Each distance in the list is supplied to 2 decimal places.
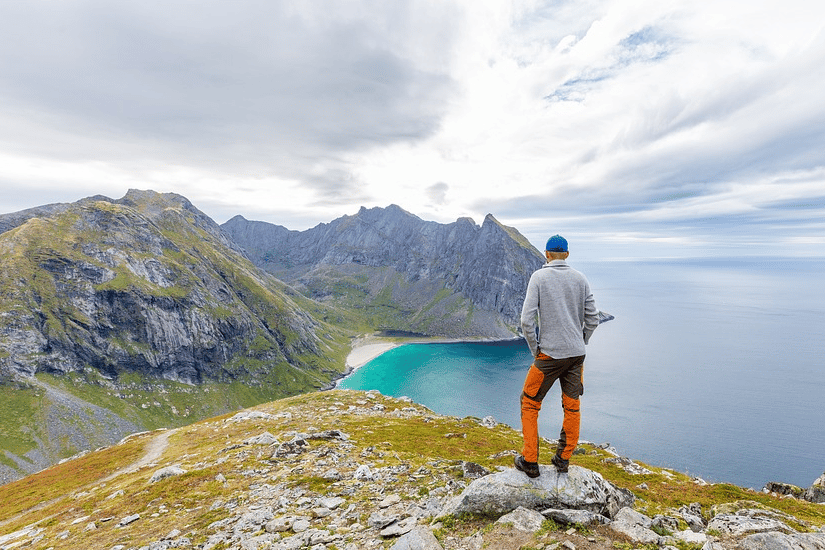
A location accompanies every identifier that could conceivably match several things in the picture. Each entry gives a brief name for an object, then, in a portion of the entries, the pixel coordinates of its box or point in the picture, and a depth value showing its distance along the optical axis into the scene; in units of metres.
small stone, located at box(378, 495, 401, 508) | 14.38
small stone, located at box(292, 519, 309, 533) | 13.10
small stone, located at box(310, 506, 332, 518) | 14.20
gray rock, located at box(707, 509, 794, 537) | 10.34
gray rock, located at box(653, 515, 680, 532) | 10.53
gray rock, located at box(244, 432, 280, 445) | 29.45
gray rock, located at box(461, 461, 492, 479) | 17.64
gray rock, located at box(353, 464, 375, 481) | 18.78
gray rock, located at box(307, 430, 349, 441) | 28.82
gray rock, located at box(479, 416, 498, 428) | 43.24
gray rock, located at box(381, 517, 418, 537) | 11.22
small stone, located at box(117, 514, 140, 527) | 17.83
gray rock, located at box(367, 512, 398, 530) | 12.30
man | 10.38
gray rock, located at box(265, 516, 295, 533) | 13.42
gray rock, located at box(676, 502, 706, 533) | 11.86
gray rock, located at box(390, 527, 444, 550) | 9.75
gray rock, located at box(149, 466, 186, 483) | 25.88
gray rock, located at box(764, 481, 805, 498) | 19.73
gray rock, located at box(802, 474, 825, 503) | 18.56
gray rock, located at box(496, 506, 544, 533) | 9.70
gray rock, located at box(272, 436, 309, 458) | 25.12
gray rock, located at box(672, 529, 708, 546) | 9.47
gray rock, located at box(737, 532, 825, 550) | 8.79
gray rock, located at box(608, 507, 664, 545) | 9.18
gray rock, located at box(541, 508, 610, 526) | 9.71
